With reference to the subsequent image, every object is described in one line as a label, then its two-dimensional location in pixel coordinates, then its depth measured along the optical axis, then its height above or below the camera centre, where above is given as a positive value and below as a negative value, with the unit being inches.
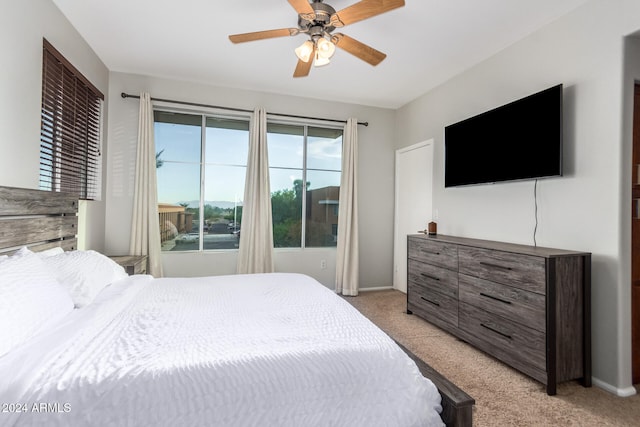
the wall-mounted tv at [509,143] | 90.0 +26.3
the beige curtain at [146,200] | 135.8 +6.1
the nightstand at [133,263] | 115.4 -18.9
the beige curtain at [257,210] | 150.0 +2.8
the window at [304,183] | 164.9 +18.3
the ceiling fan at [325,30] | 74.6 +50.5
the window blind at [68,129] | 90.0 +28.1
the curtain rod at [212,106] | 137.8 +52.4
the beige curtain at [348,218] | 167.0 -0.5
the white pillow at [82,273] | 65.1 -13.9
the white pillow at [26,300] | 43.6 -14.1
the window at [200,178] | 147.1 +17.9
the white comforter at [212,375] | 36.6 -20.9
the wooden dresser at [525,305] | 78.6 -24.5
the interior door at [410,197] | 154.9 +11.1
